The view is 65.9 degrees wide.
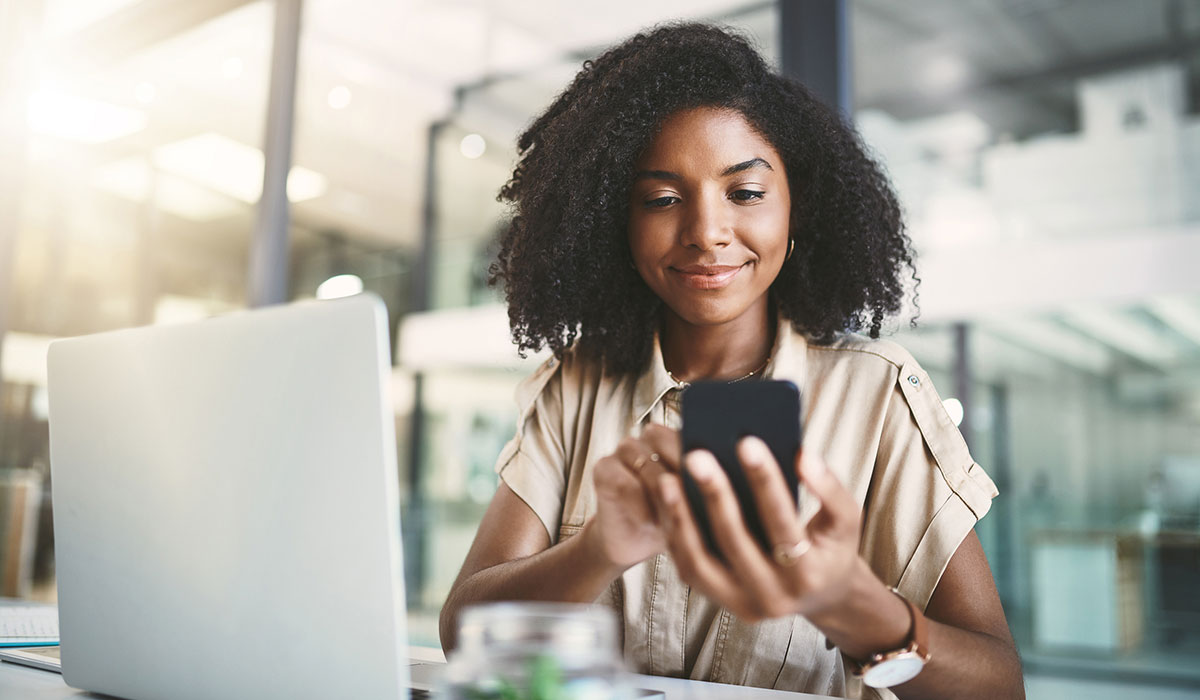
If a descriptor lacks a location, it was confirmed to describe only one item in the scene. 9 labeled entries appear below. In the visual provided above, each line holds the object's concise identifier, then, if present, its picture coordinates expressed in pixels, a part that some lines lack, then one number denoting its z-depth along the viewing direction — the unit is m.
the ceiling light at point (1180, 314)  2.89
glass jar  0.50
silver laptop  0.61
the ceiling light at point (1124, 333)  2.97
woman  1.07
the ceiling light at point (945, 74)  3.24
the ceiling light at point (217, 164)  3.59
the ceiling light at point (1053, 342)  3.11
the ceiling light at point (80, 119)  3.63
